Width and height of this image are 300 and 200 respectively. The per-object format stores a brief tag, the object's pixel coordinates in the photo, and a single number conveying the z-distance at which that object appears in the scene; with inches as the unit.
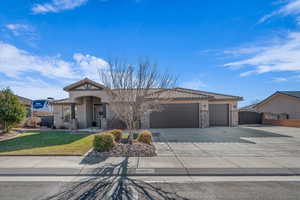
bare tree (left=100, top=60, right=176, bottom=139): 316.8
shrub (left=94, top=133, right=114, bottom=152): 292.2
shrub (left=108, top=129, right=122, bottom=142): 353.1
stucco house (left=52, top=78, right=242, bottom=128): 607.2
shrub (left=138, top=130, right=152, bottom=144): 337.3
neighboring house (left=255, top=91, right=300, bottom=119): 817.5
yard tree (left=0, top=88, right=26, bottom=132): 478.0
